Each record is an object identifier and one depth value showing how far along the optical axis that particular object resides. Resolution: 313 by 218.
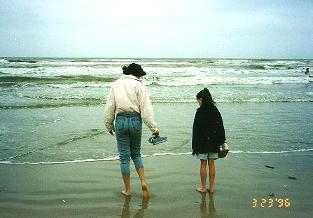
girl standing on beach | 5.07
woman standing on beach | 4.73
